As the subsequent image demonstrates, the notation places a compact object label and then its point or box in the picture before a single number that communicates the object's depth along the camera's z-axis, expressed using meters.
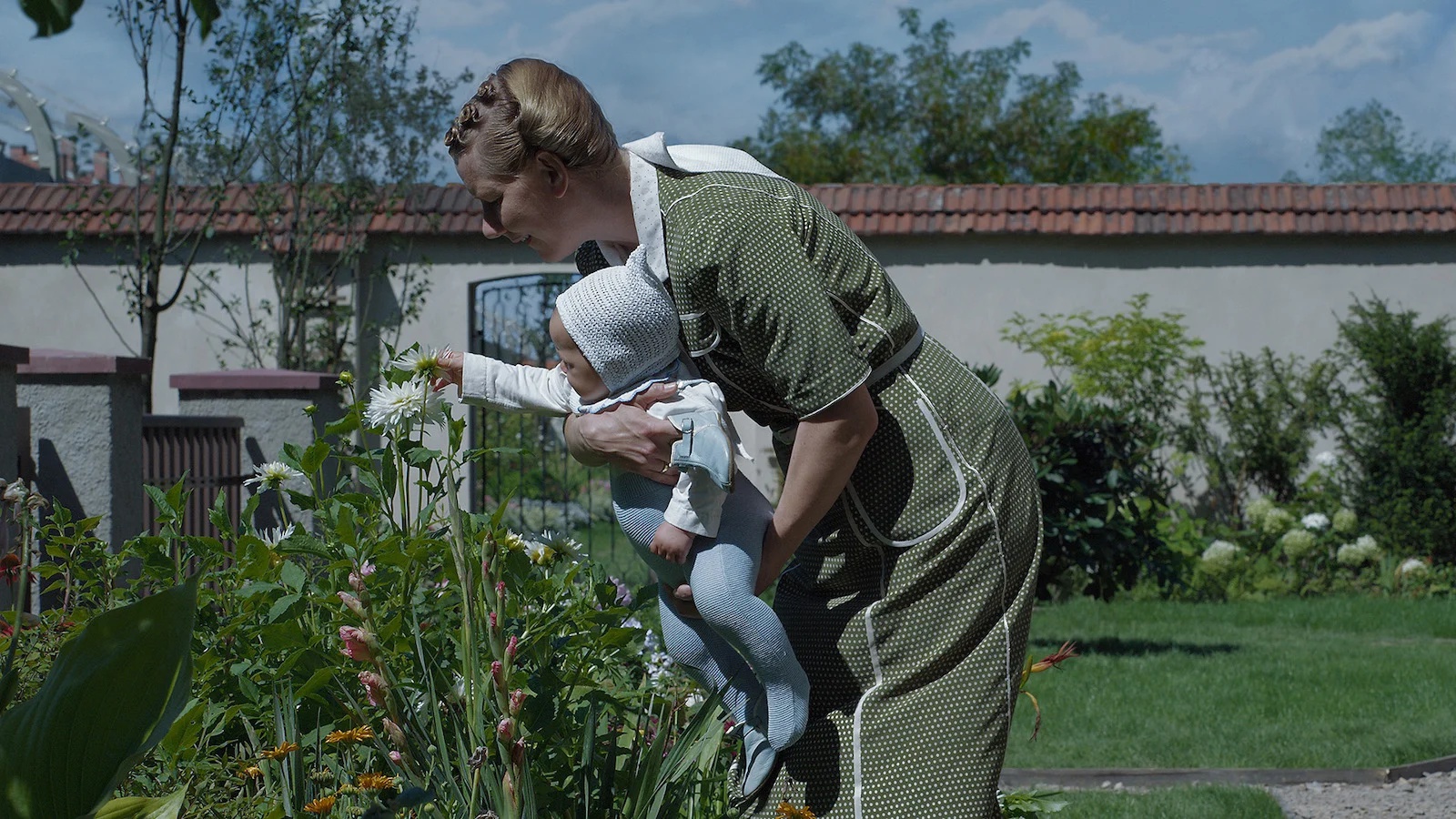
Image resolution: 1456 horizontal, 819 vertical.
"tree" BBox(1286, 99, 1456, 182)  58.22
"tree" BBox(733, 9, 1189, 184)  30.41
